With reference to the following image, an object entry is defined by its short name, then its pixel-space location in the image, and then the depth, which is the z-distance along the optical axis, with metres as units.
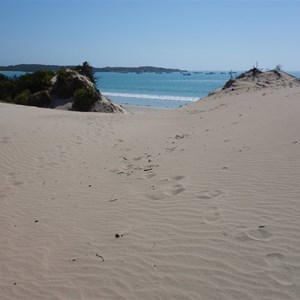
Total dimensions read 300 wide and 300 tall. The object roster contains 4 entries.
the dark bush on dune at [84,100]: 19.75
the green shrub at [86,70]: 25.20
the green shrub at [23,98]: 21.55
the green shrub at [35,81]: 21.94
